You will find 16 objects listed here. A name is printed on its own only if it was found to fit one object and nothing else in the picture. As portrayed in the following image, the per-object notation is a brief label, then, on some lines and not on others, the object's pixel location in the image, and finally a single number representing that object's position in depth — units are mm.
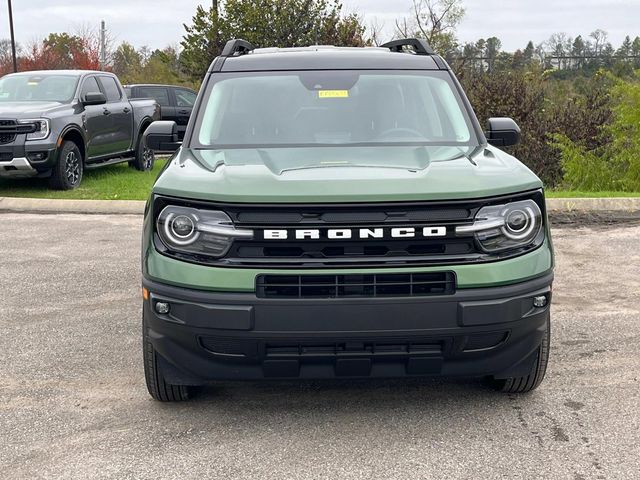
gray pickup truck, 10555
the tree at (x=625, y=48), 52588
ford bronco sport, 3125
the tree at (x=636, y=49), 40500
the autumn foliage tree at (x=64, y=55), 48031
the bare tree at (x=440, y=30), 28438
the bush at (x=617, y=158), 11695
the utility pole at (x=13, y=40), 41344
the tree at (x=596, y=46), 55747
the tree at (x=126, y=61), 46000
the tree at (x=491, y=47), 23261
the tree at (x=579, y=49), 49878
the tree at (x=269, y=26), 25906
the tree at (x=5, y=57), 51106
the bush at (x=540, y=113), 15820
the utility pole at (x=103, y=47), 50178
